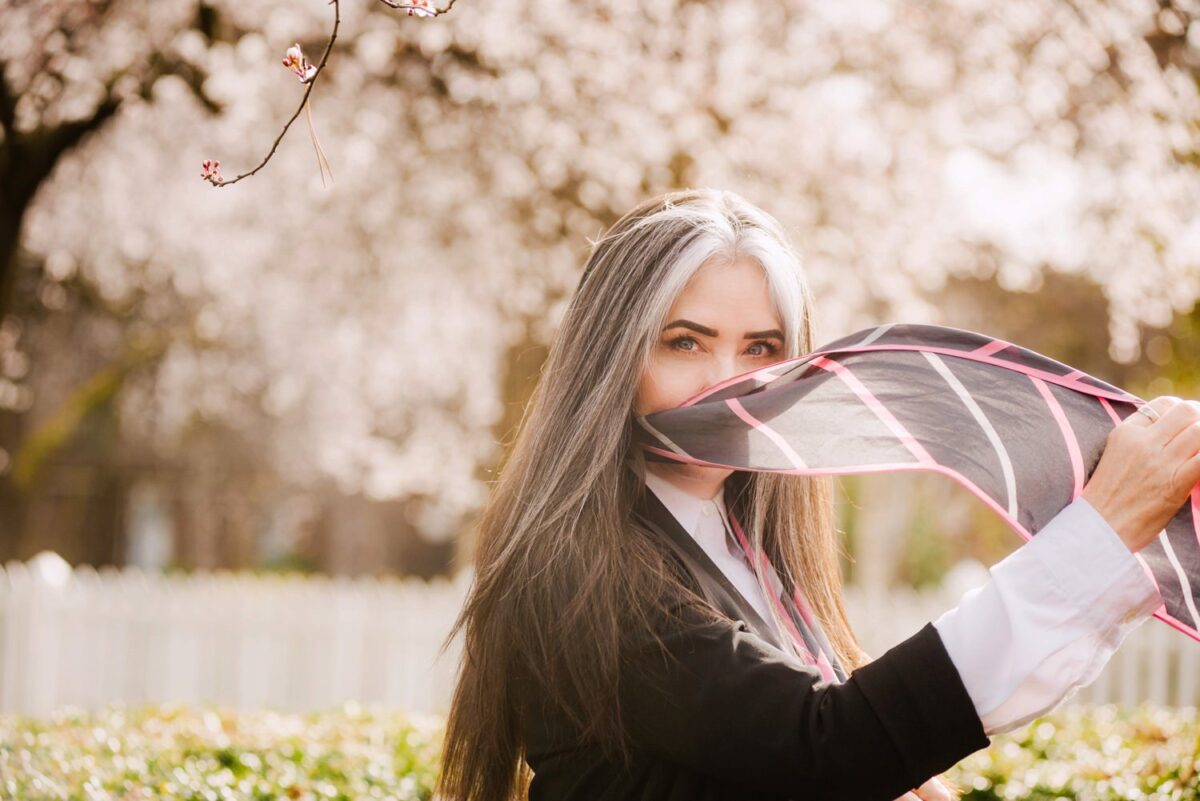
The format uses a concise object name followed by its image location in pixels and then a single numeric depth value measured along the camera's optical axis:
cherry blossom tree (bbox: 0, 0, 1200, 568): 7.46
